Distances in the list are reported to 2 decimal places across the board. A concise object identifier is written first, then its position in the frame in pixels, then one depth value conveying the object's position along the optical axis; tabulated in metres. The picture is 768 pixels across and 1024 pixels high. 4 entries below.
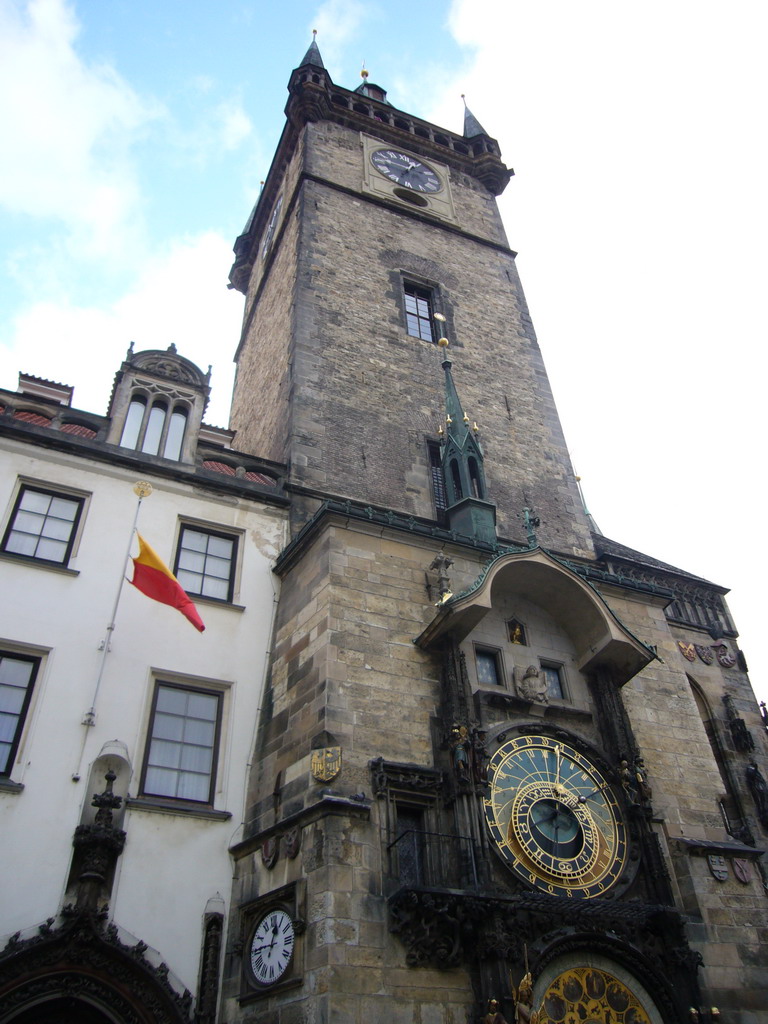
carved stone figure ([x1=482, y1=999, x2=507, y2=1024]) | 8.41
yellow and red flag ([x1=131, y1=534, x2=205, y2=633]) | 11.03
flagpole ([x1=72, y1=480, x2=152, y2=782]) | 10.48
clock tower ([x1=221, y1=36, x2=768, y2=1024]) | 8.97
